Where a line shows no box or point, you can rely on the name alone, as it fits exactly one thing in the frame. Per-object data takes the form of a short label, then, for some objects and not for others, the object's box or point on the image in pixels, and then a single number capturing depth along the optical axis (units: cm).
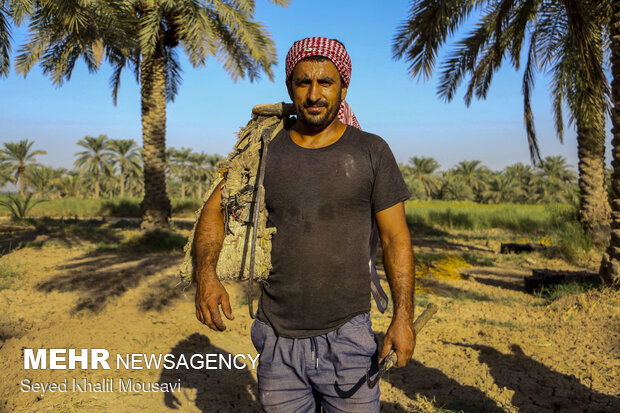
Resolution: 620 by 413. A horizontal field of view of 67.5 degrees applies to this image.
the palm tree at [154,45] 904
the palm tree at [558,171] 4266
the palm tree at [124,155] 4356
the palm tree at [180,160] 5251
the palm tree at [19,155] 3803
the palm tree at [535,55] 880
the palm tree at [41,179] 4334
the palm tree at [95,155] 4238
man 174
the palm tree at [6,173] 3819
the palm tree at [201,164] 5499
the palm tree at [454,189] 4669
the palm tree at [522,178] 4188
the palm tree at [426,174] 5047
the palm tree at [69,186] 4616
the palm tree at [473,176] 4797
